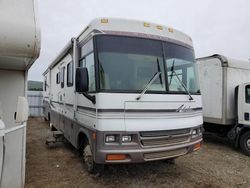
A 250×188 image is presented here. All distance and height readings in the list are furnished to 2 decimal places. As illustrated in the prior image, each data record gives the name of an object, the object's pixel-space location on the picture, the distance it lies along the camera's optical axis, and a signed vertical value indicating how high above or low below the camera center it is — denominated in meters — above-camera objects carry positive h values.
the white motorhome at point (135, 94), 3.64 -0.02
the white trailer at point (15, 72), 2.26 +0.33
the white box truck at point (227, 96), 6.86 -0.15
